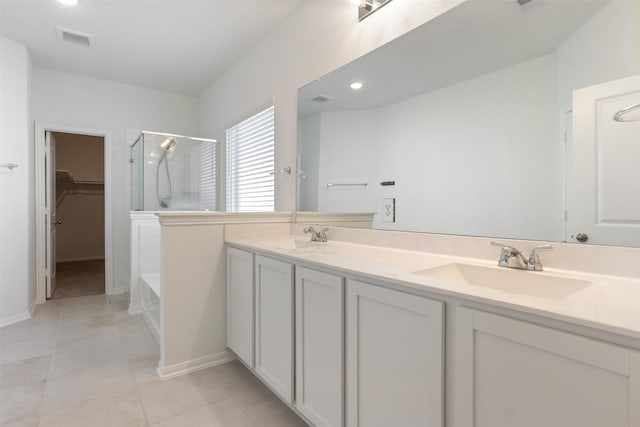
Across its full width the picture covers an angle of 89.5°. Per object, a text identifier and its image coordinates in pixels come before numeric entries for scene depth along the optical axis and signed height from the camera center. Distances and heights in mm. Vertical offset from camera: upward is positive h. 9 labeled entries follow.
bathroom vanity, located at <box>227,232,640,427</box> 673 -358
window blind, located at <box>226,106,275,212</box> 2908 +492
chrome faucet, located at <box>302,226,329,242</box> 2117 -148
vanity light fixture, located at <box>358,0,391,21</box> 1812 +1187
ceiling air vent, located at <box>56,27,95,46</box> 2828 +1603
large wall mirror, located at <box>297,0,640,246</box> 1032 +369
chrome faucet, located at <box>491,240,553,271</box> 1129 -166
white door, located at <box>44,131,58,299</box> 3594 +58
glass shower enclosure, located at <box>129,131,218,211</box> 3598 +468
